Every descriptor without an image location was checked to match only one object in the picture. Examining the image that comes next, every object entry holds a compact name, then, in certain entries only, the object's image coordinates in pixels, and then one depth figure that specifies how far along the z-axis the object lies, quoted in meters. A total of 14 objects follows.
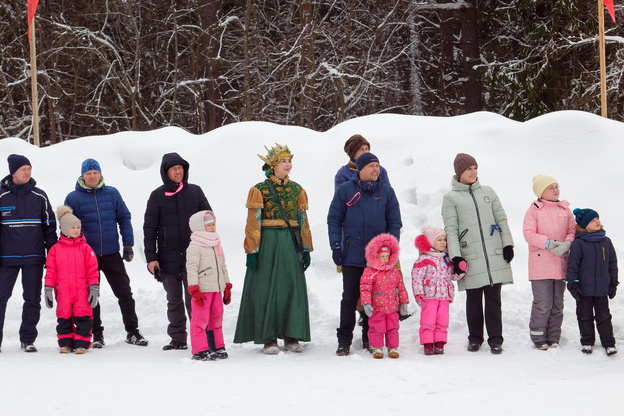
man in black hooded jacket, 13.95
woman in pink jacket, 13.16
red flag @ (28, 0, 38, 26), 25.02
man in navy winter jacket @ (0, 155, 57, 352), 14.08
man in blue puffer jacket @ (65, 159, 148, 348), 14.59
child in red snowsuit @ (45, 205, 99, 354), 13.73
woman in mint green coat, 13.19
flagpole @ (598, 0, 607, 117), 21.33
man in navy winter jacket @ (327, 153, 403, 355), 13.13
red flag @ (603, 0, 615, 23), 22.06
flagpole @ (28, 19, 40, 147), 23.49
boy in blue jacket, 12.80
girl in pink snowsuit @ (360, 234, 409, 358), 12.73
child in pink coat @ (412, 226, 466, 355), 13.07
